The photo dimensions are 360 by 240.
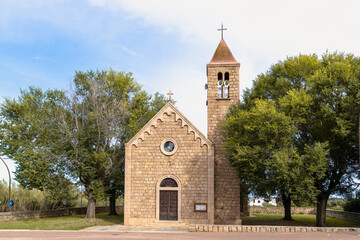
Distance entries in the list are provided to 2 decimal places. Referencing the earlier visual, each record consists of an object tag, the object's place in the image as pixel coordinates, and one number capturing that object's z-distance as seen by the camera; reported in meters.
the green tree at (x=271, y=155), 22.05
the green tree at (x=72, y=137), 29.50
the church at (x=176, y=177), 25.06
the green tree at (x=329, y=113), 23.03
